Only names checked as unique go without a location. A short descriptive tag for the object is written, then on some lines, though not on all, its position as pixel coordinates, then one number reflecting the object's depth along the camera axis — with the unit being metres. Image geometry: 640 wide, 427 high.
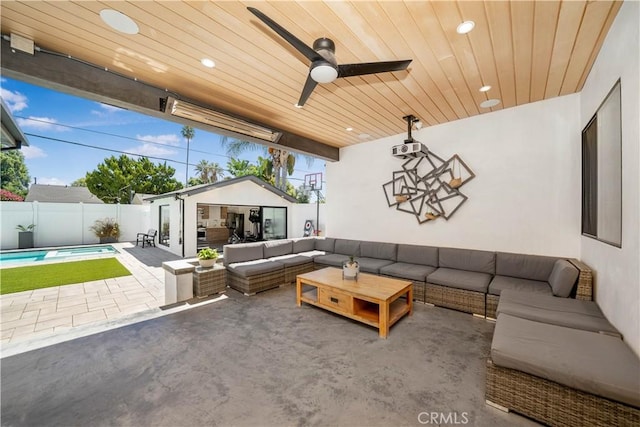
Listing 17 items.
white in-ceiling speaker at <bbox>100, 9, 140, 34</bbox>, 1.83
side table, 3.98
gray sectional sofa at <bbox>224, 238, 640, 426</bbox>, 1.44
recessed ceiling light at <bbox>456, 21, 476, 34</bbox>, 1.94
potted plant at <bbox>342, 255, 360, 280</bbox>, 3.57
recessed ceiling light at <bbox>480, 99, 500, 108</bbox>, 3.46
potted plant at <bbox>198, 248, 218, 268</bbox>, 4.16
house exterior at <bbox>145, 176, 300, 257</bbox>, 8.01
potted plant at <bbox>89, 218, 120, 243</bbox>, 10.95
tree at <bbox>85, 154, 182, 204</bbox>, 16.34
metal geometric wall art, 4.18
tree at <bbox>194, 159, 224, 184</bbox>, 21.02
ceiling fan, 1.78
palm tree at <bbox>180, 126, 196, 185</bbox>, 19.44
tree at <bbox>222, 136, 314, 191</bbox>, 13.88
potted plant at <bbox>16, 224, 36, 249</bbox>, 9.24
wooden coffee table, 2.87
